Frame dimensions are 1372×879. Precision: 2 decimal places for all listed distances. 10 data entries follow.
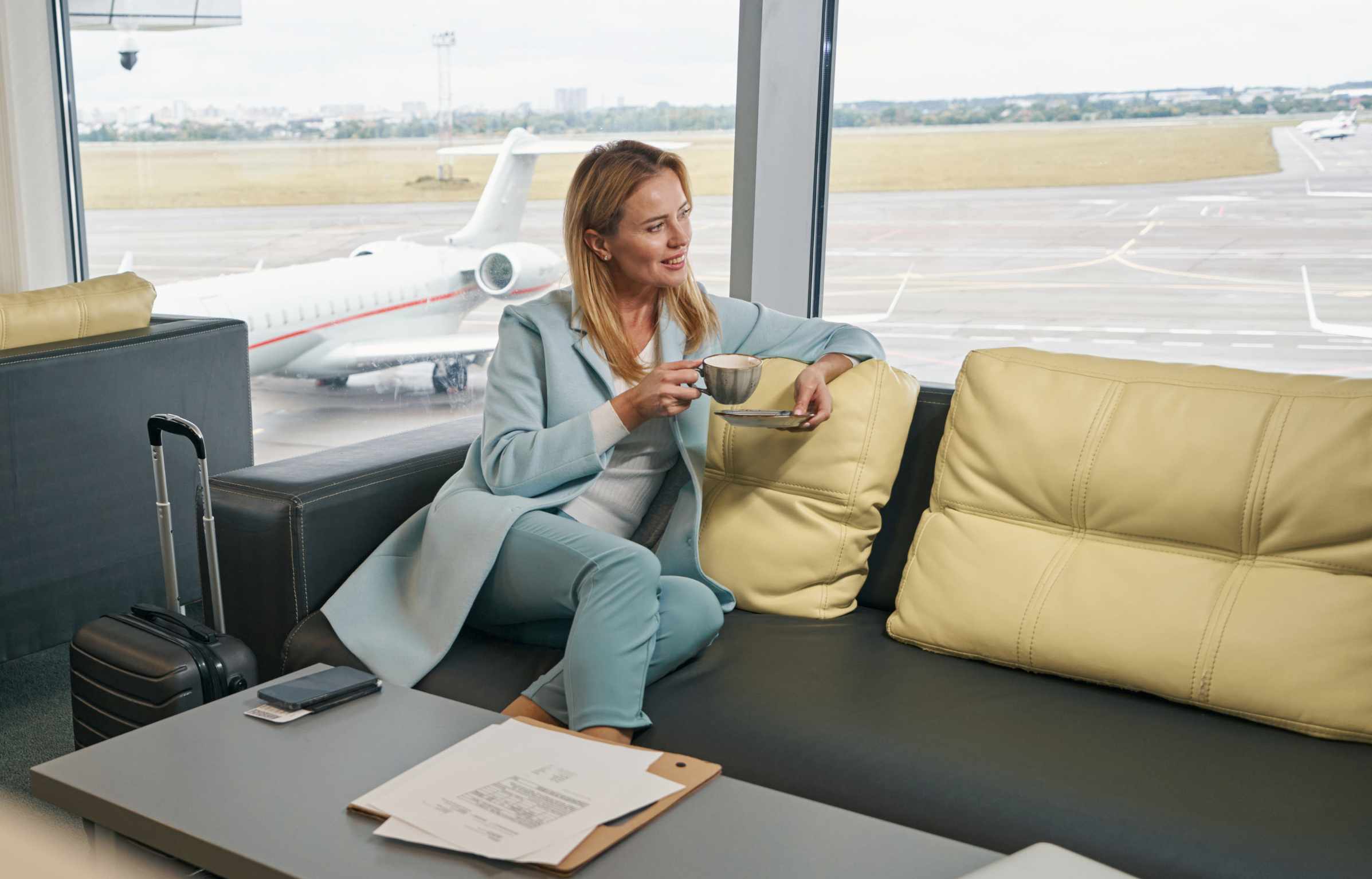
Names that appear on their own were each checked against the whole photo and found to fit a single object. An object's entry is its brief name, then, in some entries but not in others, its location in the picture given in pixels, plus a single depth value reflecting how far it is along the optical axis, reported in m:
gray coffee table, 1.18
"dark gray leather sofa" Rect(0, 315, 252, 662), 2.63
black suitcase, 1.71
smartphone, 1.52
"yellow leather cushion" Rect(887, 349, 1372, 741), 1.70
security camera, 4.51
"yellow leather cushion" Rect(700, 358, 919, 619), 2.12
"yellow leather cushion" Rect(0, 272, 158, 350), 2.73
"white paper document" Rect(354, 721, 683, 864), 1.19
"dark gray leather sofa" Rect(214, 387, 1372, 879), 1.45
